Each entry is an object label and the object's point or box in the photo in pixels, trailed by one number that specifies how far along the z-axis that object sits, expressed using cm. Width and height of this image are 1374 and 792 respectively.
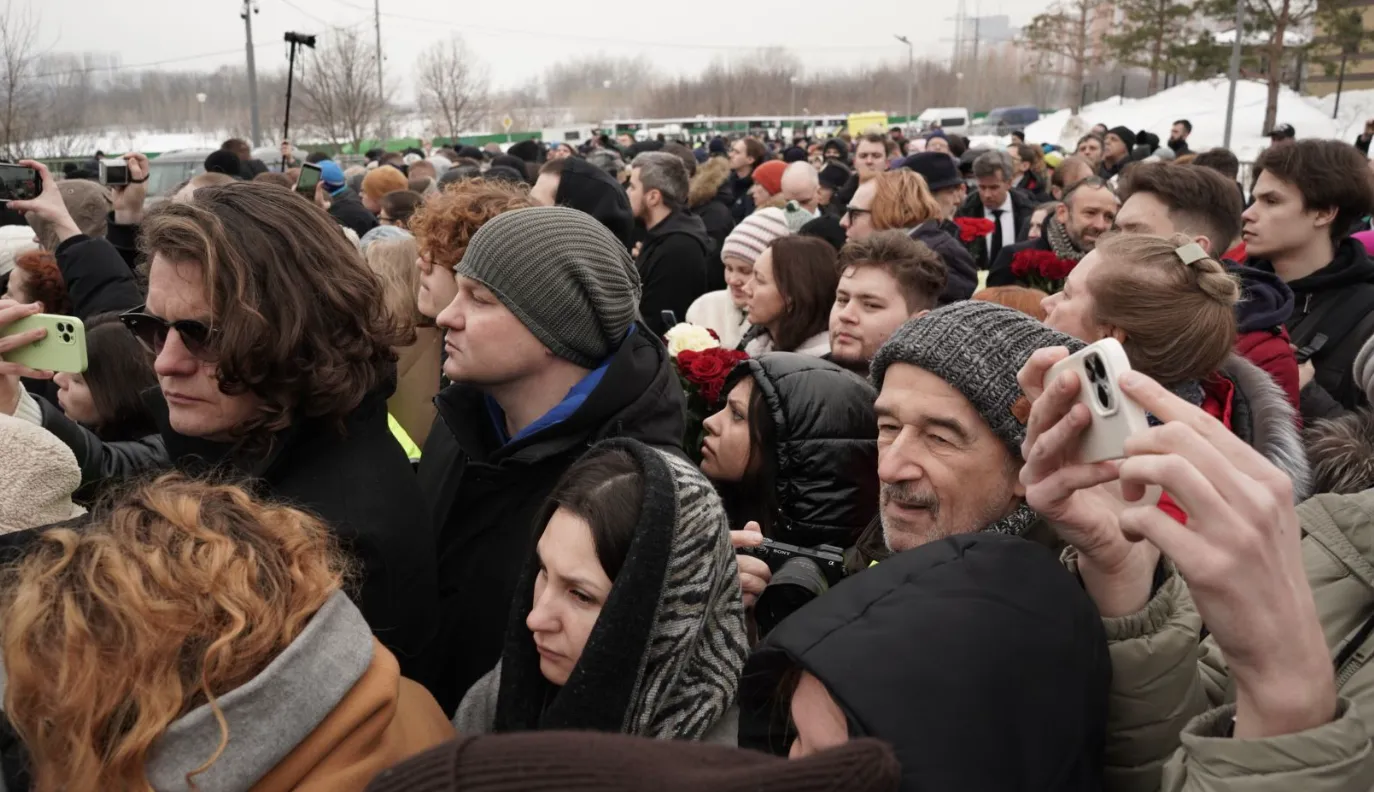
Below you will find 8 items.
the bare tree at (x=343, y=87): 3622
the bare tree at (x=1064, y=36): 5250
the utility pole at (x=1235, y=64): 1856
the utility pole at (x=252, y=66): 2234
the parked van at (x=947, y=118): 5753
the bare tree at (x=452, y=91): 5212
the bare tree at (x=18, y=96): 1410
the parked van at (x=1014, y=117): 5687
